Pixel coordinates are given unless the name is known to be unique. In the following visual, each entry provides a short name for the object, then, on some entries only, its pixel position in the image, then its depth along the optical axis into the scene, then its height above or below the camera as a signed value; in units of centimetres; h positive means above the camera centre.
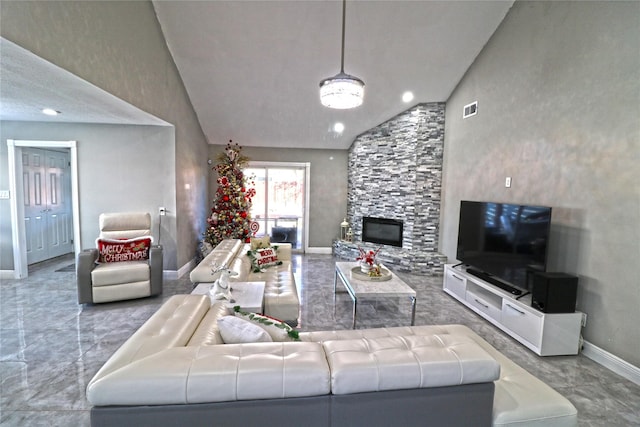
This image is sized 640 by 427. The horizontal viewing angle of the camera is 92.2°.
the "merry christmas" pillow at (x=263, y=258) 414 -94
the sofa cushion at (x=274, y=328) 170 -76
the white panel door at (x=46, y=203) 524 -37
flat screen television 314 -47
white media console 279 -118
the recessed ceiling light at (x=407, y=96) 507 +166
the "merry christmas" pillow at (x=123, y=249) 394 -82
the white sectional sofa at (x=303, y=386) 111 -74
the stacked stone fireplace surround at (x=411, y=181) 540 +28
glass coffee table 318 -99
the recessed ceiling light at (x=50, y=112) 369 +89
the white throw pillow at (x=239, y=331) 158 -74
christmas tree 579 -30
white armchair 368 -98
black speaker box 278 -83
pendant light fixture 259 +88
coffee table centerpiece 359 -85
